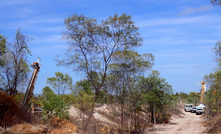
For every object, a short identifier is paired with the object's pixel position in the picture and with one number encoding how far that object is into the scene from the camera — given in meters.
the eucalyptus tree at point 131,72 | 25.80
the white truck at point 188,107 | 71.03
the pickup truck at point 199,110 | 54.90
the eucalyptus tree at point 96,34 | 19.08
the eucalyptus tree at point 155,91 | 34.34
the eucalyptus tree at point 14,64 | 17.75
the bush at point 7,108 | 13.49
